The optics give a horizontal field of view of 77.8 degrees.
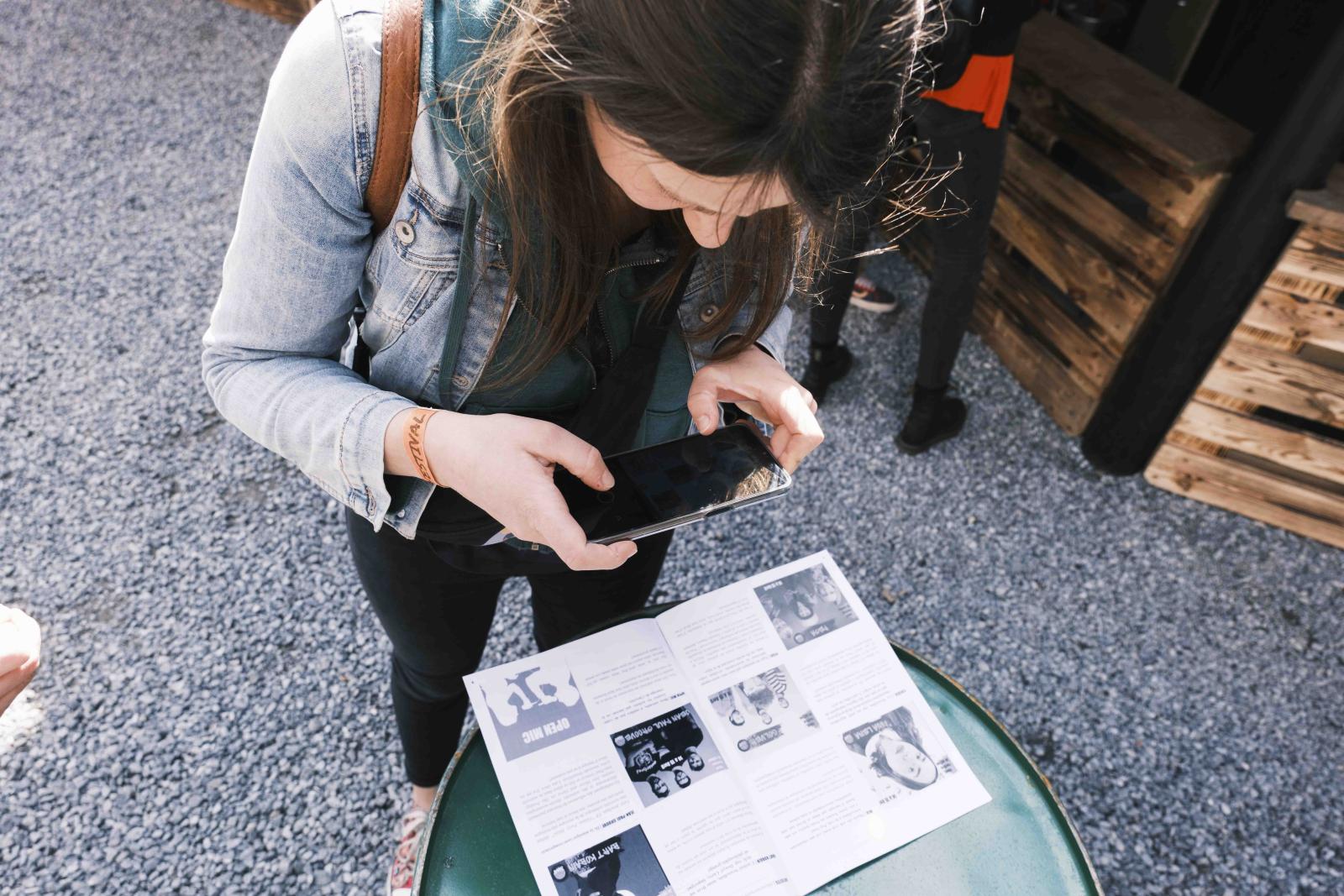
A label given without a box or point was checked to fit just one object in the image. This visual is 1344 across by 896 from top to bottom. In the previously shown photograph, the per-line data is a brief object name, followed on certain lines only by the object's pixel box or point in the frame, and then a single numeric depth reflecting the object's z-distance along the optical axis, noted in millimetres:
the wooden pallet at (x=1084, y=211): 2260
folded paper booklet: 1042
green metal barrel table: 1073
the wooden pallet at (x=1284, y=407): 2094
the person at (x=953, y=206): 1852
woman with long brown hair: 654
